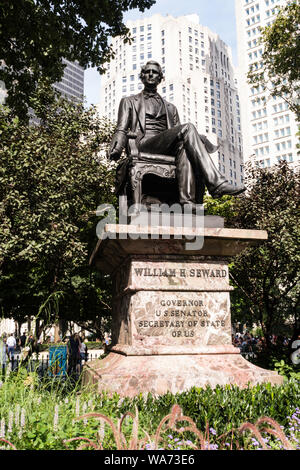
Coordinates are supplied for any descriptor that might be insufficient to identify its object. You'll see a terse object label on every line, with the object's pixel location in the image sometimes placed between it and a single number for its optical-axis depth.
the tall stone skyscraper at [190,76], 118.00
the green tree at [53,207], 11.89
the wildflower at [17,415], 2.68
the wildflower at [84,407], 2.96
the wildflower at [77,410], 2.87
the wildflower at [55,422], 2.60
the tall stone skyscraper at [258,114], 91.94
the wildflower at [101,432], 2.30
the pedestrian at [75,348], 16.16
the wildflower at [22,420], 2.62
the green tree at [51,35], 8.27
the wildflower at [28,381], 3.70
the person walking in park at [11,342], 22.20
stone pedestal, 4.51
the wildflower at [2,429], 2.47
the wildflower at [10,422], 2.60
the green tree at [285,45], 15.24
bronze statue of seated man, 5.46
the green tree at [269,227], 12.65
